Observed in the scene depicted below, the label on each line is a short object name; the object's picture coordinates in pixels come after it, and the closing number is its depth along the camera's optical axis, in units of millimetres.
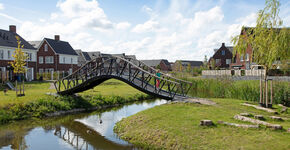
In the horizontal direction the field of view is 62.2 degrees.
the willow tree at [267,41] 14477
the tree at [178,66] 75350
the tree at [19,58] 20489
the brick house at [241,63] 44069
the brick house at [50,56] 45812
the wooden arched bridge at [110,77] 16594
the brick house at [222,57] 61781
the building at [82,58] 65444
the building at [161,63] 89688
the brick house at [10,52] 34212
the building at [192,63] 98625
